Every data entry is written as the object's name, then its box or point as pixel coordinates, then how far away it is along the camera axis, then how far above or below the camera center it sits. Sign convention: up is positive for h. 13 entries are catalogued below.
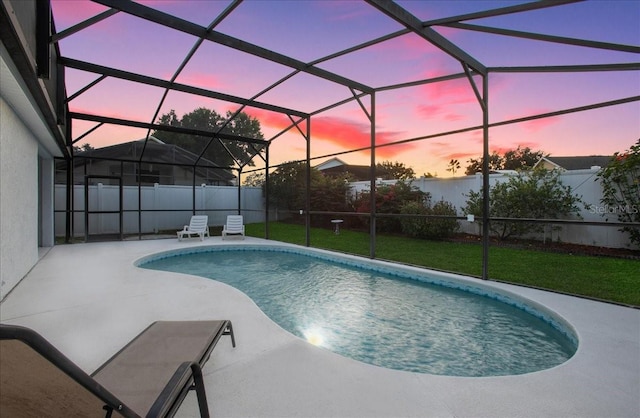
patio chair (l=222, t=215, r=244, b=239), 10.84 -0.71
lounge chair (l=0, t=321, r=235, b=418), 0.77 -0.78
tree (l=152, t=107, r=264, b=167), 25.22 +6.55
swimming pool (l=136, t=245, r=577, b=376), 3.11 -1.46
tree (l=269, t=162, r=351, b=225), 14.00 +0.75
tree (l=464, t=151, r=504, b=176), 11.89 +1.57
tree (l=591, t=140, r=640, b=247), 6.38 +0.44
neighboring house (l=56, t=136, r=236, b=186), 12.95 +1.73
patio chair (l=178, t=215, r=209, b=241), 10.49 -0.77
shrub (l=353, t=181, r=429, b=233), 11.08 +0.27
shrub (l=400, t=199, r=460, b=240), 9.77 -0.51
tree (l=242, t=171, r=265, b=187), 17.41 +1.50
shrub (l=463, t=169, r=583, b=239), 7.90 +0.17
